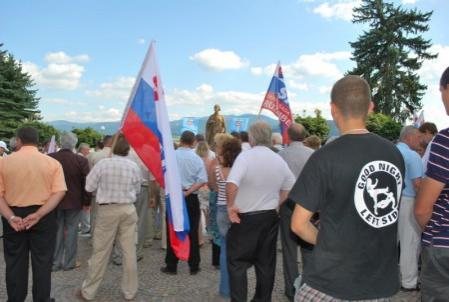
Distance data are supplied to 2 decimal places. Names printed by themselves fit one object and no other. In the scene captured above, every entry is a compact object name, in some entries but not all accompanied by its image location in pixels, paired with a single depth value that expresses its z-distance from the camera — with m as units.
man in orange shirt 4.73
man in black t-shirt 2.21
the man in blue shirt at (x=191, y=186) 6.47
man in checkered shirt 5.35
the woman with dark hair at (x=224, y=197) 5.30
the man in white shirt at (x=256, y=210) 4.52
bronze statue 12.81
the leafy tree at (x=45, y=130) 49.53
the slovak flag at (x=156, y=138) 4.66
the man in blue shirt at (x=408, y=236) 5.79
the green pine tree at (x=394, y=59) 44.44
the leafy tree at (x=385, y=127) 31.67
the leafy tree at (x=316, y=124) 34.28
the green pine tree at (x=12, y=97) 41.41
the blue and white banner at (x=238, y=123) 14.15
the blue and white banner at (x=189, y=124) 14.36
